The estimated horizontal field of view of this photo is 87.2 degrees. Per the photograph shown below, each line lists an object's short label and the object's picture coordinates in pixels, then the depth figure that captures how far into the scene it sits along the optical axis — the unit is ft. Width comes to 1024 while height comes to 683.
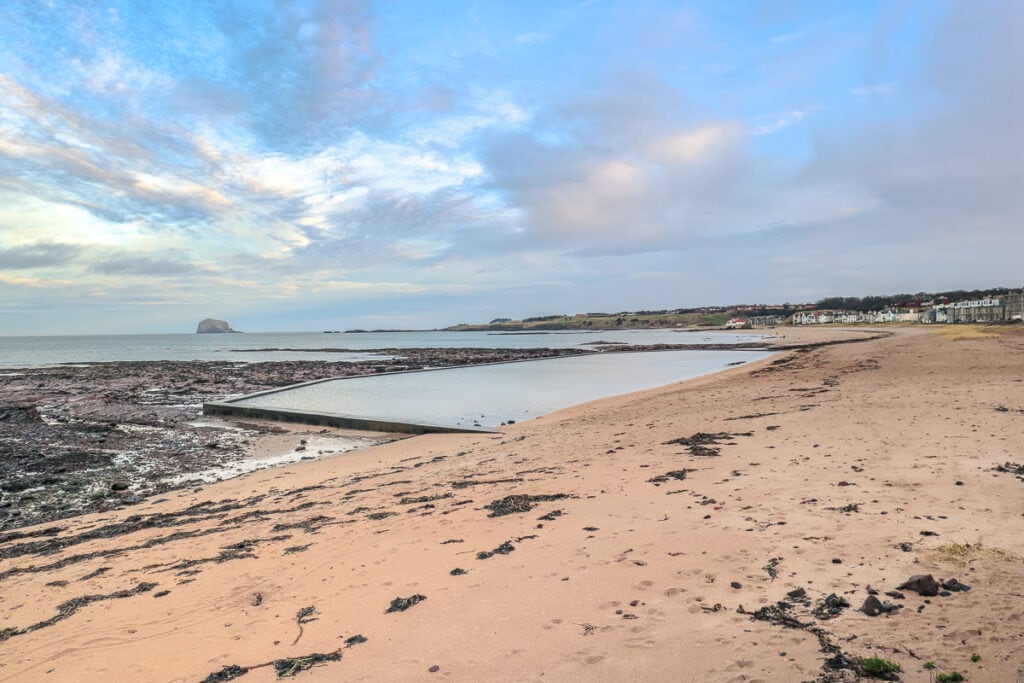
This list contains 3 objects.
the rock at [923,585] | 12.05
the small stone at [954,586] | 12.15
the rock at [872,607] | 11.58
